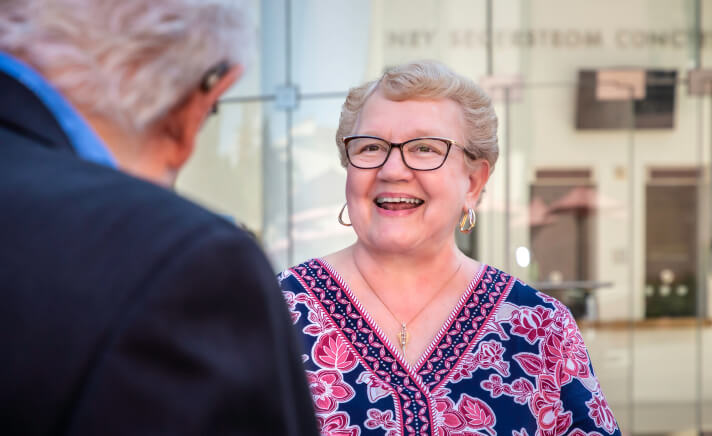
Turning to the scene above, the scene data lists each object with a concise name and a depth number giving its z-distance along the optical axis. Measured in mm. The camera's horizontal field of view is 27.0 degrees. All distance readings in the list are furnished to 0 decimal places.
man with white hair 778
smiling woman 1560
